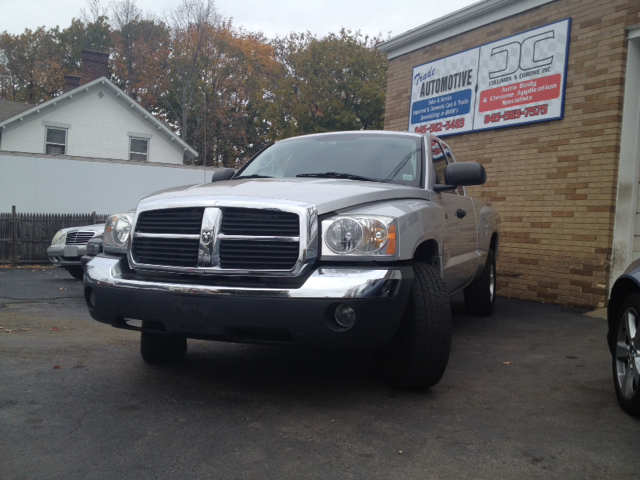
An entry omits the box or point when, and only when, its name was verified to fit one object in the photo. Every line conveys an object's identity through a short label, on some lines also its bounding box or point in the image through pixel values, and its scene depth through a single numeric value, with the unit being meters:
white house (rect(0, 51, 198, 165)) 23.61
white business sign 8.66
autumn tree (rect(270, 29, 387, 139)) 37.28
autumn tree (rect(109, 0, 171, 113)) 40.44
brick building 7.81
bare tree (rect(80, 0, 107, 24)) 42.16
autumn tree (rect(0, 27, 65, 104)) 41.94
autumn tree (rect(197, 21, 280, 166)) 38.94
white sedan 10.74
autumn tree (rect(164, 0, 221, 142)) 35.50
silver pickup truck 3.31
